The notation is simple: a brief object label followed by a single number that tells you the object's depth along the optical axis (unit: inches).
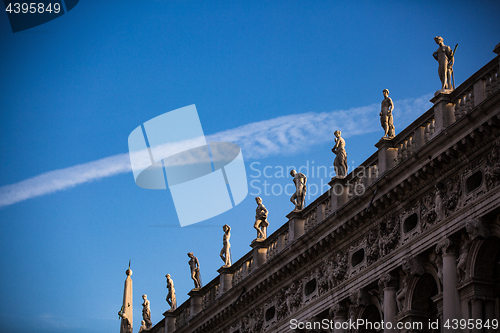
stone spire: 2783.0
